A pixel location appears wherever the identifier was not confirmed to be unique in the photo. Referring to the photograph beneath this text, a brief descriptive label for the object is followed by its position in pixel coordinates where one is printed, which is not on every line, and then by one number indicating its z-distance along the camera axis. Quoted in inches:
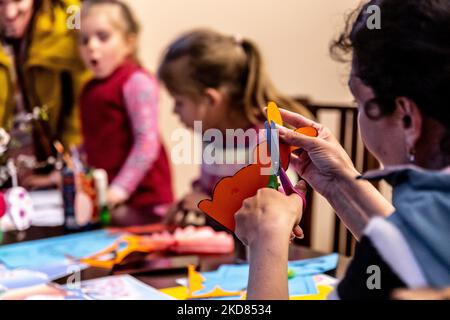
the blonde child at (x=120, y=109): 73.0
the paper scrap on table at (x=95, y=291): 38.8
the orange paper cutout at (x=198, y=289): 38.8
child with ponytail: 62.2
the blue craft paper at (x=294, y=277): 39.7
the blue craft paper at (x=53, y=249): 47.0
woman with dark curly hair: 21.0
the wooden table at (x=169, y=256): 42.4
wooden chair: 52.5
